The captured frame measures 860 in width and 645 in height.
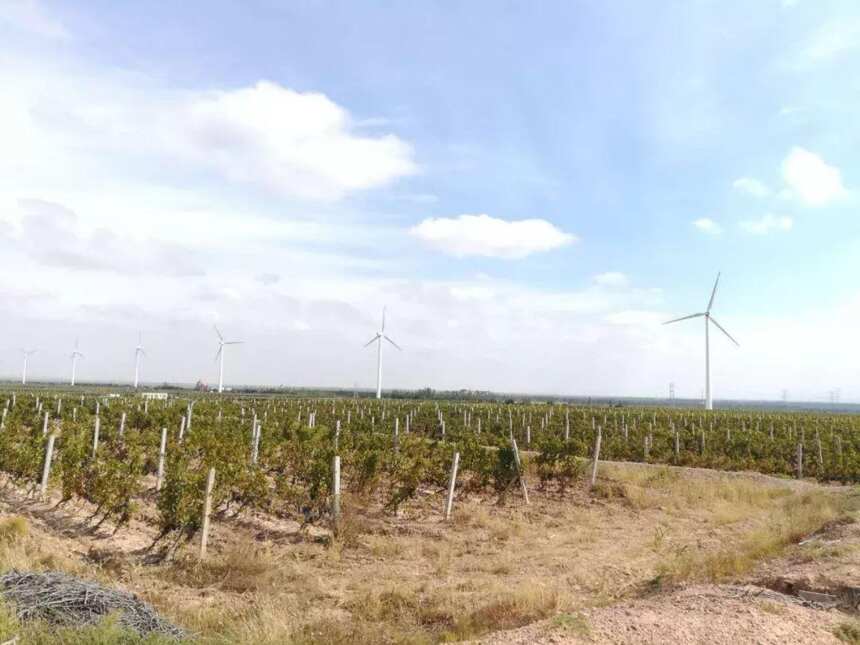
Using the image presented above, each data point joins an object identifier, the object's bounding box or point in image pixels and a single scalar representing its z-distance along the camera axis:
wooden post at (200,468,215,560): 10.78
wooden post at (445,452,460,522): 14.84
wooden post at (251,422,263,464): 17.67
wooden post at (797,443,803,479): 24.27
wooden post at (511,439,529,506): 17.21
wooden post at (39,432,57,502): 13.64
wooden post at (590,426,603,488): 18.72
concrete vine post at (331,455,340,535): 12.85
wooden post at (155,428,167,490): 15.35
